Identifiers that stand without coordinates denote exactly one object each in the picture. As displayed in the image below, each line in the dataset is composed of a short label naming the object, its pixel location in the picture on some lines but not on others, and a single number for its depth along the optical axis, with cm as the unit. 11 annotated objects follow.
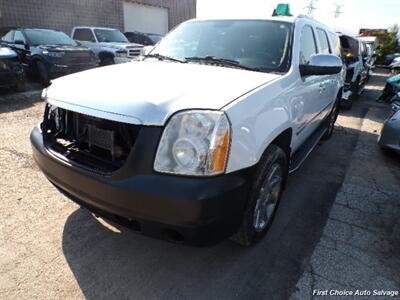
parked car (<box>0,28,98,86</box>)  927
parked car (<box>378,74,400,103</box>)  930
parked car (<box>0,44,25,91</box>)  793
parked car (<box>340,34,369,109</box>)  861
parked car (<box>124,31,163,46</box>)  1593
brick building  1466
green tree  2703
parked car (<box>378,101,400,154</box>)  505
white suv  201
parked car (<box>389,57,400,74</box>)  1164
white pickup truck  1164
